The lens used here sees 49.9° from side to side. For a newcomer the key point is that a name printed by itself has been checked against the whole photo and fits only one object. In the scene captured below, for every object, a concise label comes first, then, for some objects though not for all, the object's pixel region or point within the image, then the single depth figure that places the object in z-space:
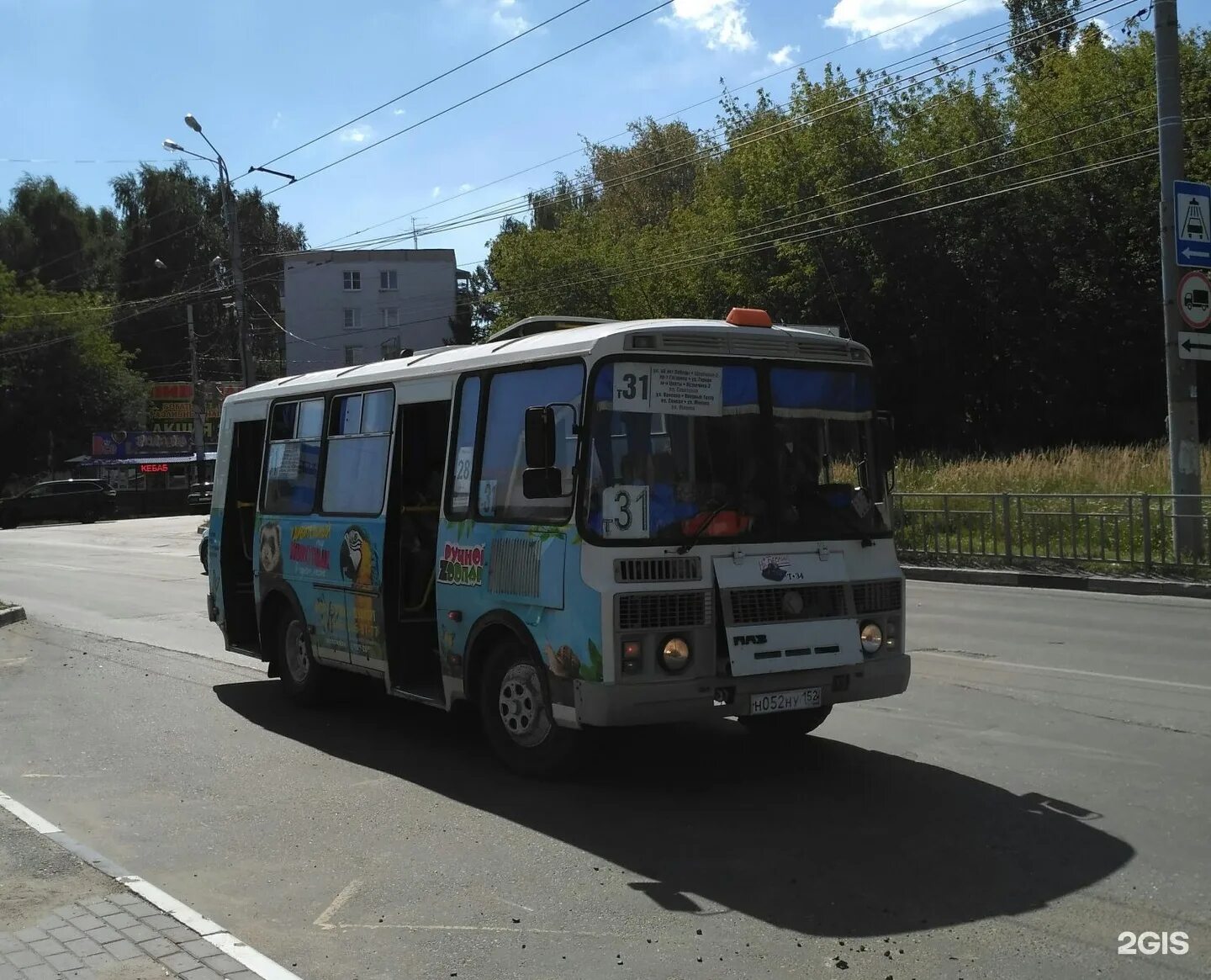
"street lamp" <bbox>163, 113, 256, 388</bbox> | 35.06
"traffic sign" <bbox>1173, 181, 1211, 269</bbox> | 17.77
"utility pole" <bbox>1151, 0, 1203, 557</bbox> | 17.61
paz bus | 6.83
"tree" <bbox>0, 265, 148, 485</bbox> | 66.62
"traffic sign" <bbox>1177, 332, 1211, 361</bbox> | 17.53
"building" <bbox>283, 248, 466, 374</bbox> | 71.38
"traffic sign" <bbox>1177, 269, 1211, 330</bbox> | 17.62
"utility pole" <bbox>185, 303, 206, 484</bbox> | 50.69
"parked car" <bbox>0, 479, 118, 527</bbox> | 51.69
